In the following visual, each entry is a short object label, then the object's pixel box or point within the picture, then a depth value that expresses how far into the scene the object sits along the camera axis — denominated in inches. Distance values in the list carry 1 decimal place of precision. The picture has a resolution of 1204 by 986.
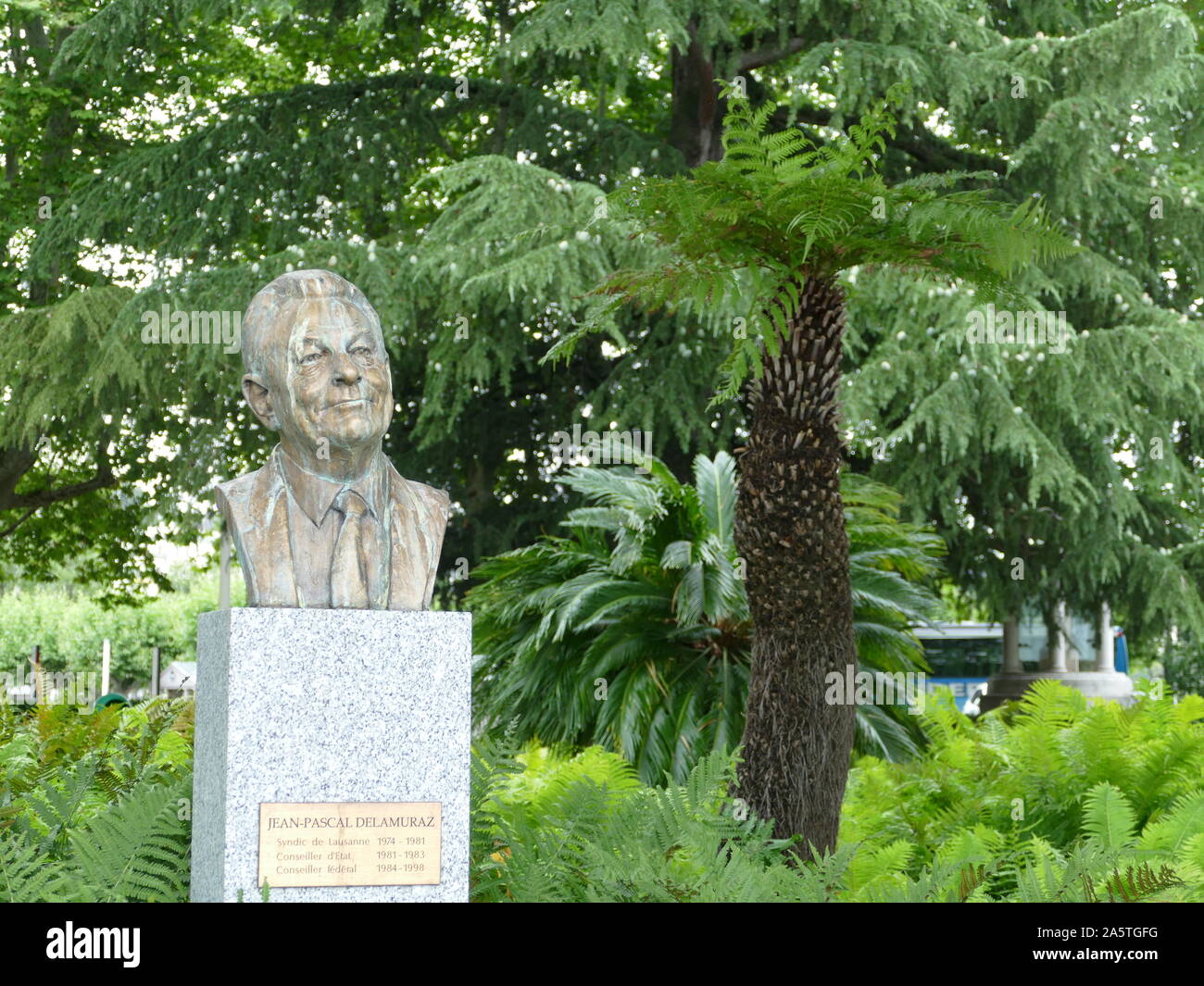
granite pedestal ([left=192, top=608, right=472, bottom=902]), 188.9
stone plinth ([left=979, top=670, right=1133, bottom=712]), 716.7
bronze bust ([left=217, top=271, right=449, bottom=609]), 197.0
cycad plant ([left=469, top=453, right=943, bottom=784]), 366.6
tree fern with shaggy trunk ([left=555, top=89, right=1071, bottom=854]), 241.4
